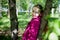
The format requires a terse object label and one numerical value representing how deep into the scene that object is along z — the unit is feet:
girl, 3.58
